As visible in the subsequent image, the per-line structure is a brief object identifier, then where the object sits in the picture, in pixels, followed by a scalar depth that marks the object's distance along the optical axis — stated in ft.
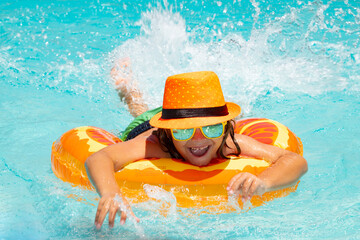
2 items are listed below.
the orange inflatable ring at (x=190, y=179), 21.36
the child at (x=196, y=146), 19.72
